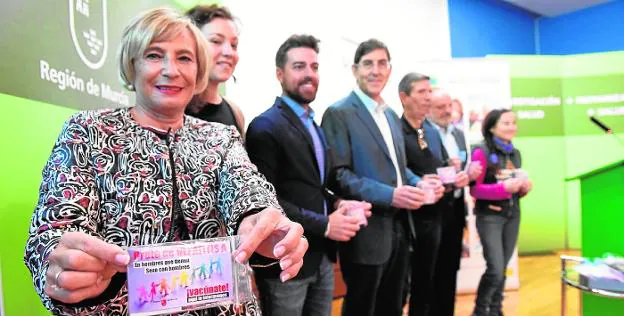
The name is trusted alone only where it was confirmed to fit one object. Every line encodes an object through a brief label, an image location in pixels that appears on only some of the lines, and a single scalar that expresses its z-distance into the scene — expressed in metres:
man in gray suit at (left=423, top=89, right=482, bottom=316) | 3.70
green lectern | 2.78
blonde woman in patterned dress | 0.90
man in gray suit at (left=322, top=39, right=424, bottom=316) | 2.63
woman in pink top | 3.85
